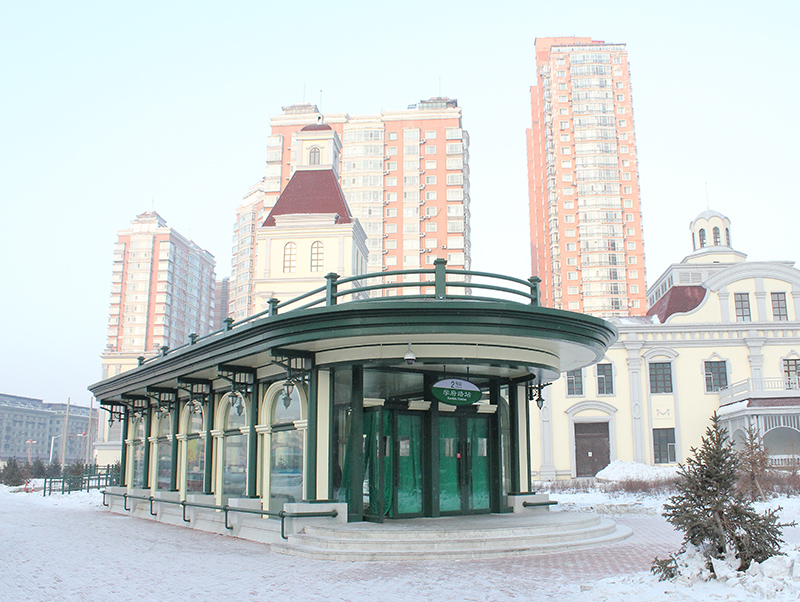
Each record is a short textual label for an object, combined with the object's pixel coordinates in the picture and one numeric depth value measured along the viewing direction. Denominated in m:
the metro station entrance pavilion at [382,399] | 12.31
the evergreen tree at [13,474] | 37.40
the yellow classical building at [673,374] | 36.84
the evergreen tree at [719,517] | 8.11
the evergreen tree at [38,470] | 46.98
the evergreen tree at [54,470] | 48.94
